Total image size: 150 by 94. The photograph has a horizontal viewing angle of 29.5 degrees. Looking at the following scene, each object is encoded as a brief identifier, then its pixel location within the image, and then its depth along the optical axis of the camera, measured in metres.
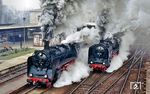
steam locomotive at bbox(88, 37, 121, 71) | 25.55
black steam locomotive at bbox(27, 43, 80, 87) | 19.58
